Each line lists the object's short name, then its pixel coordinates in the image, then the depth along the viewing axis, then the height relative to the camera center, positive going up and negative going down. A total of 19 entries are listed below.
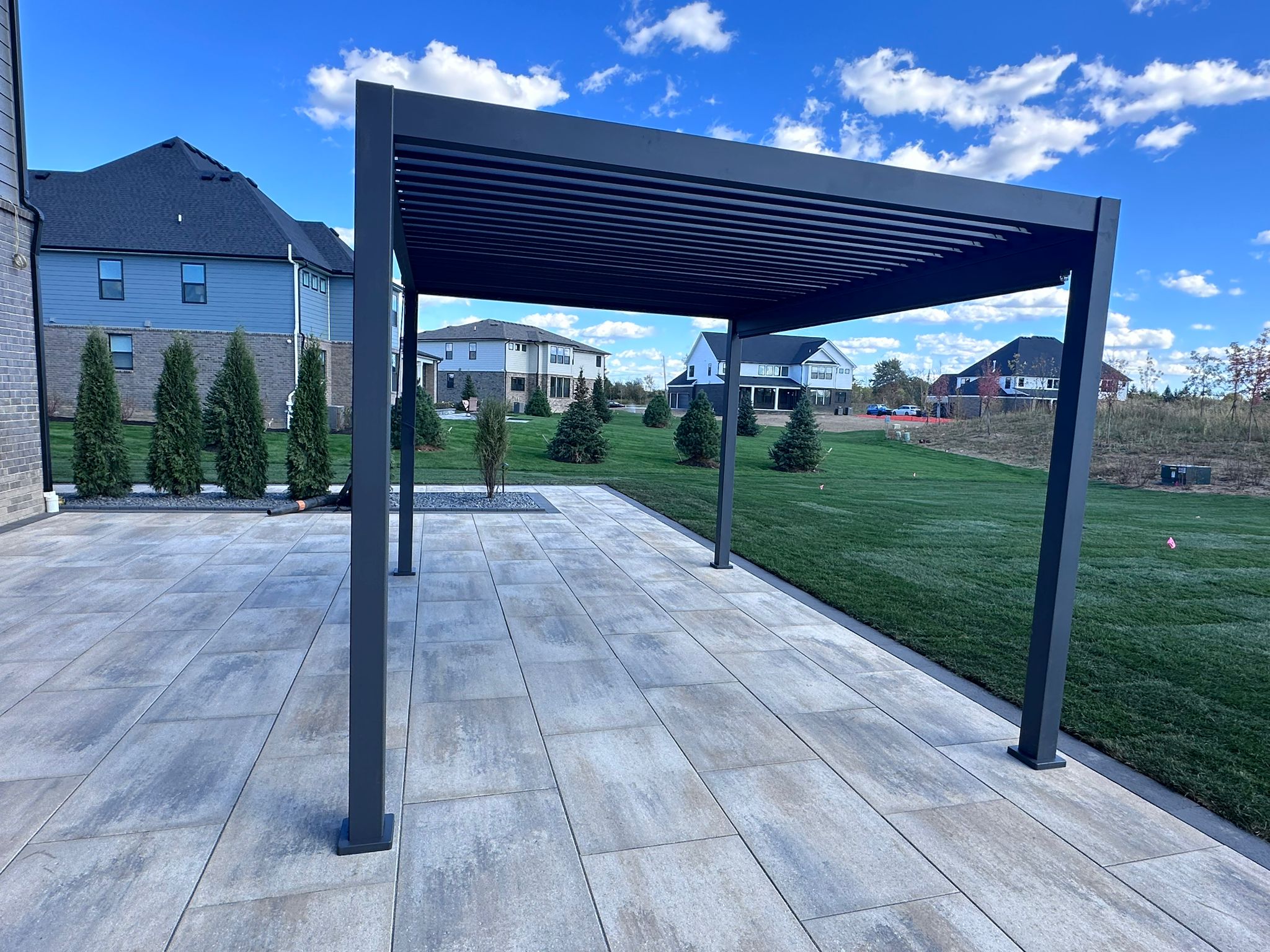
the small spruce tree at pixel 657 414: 33.72 -0.39
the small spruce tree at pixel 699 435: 19.64 -0.79
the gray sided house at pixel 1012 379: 41.44 +3.12
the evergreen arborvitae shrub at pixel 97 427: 9.42 -0.63
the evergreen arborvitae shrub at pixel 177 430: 9.82 -0.64
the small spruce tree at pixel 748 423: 30.30 -0.57
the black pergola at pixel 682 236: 2.49 +0.97
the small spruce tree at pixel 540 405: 38.25 -0.24
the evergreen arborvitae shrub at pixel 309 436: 10.26 -0.68
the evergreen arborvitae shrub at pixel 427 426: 18.45 -0.84
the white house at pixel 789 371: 51.12 +3.21
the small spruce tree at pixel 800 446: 19.59 -0.97
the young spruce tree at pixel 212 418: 14.12 -0.73
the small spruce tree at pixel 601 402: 31.75 +0.06
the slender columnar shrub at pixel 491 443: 11.16 -0.72
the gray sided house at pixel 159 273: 20.08 +3.38
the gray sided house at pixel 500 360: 43.69 +2.57
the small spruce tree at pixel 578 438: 18.91 -0.97
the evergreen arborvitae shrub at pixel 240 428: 9.99 -0.59
